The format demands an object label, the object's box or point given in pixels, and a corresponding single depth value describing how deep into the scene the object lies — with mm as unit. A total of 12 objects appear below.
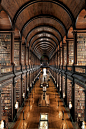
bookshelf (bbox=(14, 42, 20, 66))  13672
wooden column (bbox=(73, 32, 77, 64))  9750
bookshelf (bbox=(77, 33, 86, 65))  10477
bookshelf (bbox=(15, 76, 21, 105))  13104
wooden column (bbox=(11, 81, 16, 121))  9829
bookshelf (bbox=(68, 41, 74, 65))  13128
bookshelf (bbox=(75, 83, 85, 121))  9688
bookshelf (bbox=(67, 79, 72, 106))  12766
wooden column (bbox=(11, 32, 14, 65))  10039
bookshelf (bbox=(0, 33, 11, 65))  10958
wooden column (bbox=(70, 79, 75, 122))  9719
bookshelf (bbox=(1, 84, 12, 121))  9703
